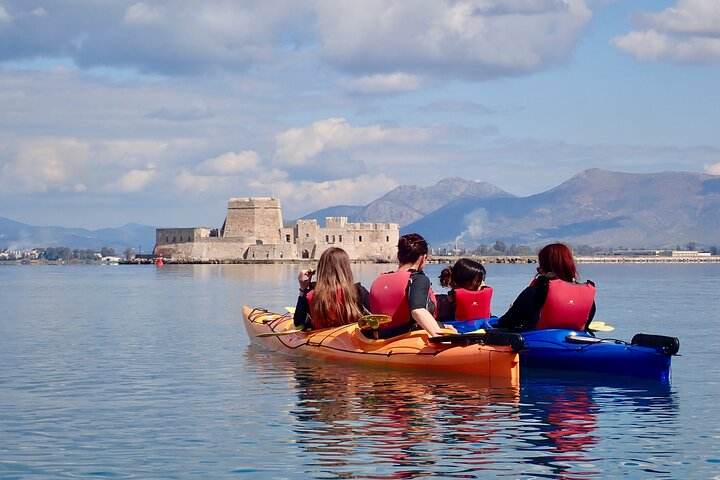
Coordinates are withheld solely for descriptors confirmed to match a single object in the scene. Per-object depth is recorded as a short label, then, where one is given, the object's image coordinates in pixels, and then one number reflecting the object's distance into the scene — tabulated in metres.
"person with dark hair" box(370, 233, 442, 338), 11.55
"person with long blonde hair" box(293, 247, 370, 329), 12.59
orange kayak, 11.43
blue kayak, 11.57
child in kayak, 13.15
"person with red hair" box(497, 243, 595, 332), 11.59
